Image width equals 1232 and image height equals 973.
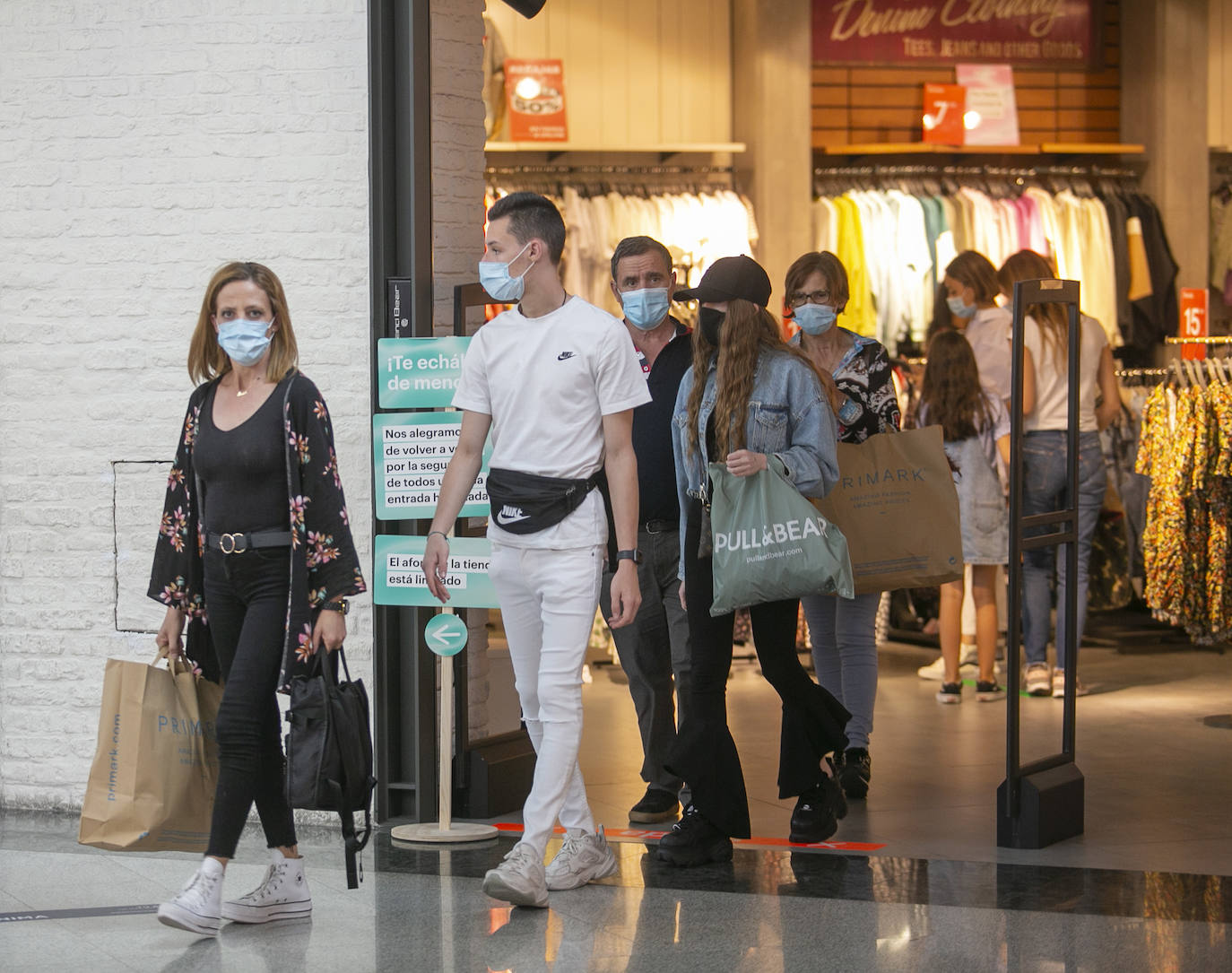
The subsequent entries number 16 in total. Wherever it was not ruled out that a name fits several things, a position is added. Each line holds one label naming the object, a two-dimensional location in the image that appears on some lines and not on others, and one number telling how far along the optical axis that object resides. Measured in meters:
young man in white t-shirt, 7.63
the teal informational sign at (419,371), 8.91
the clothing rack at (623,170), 18.64
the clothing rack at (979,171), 19.17
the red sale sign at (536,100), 18.05
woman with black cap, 8.29
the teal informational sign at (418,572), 8.97
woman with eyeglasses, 9.70
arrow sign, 8.96
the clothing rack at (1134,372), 14.84
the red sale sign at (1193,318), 15.23
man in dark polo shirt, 9.18
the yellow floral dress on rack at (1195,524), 13.22
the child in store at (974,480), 13.20
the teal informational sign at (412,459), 8.98
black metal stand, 8.55
